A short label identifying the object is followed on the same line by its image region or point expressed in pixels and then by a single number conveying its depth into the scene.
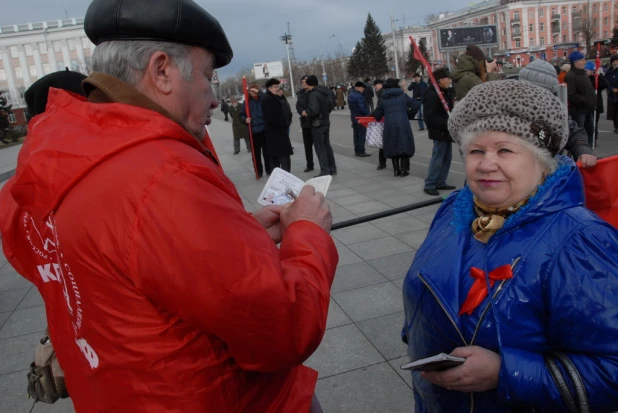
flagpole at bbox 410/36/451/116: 6.75
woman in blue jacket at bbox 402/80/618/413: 1.40
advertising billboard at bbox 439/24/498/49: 35.84
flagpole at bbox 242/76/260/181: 10.80
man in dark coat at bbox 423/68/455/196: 7.53
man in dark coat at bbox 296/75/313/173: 10.15
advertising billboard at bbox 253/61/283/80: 64.03
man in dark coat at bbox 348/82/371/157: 11.94
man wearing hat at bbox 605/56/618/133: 11.66
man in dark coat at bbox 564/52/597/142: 9.66
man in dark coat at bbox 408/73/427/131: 17.40
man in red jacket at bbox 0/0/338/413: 0.98
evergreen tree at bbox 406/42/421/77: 64.56
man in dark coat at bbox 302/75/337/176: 9.95
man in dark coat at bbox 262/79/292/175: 9.89
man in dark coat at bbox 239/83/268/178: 10.95
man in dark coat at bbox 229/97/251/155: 14.17
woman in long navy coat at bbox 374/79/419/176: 8.97
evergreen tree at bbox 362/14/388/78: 69.00
